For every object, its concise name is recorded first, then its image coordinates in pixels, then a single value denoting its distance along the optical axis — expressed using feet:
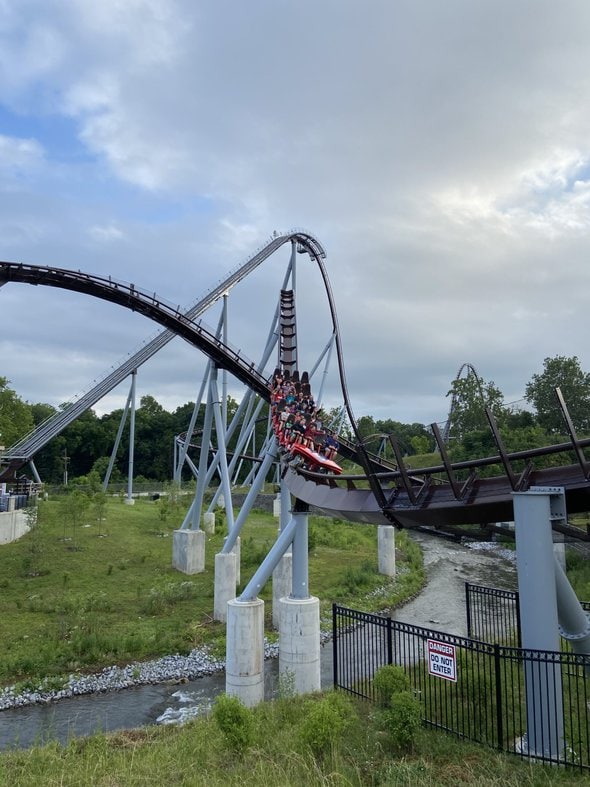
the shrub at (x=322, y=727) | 22.22
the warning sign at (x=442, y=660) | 25.02
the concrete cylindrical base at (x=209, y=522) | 100.07
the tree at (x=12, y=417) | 162.09
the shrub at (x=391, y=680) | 25.08
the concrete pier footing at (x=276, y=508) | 134.56
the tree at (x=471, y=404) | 196.44
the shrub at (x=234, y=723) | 23.66
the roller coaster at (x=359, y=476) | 23.84
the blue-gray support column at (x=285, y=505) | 56.44
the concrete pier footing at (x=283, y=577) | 59.21
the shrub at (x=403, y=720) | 22.50
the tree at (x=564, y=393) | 187.73
